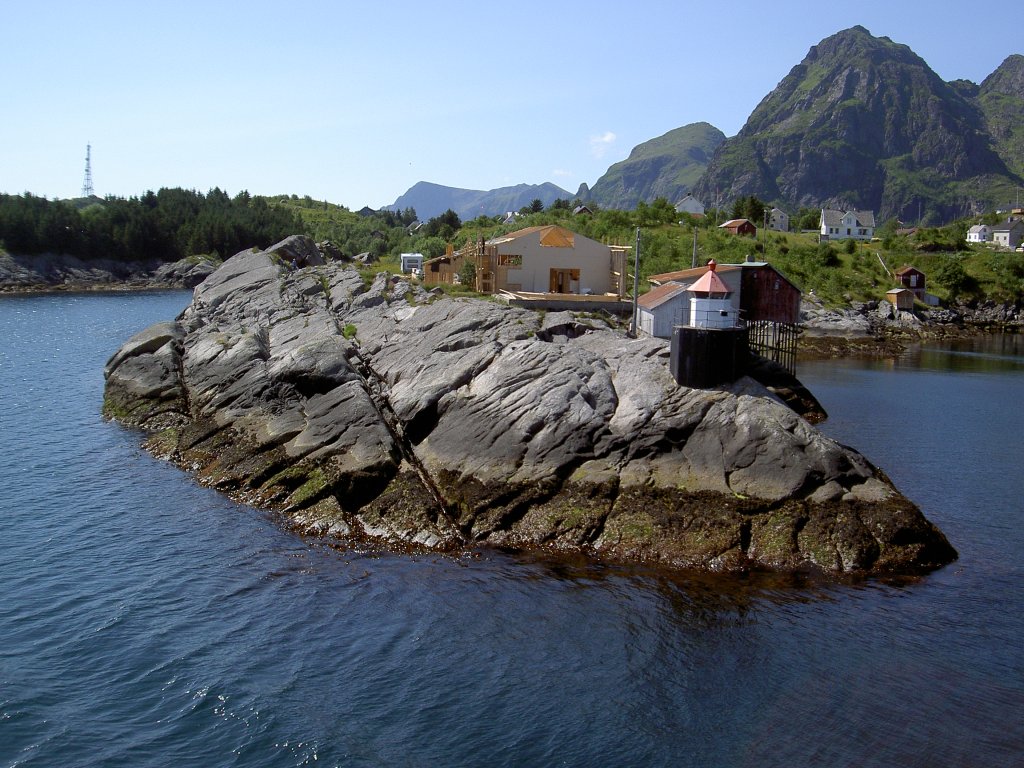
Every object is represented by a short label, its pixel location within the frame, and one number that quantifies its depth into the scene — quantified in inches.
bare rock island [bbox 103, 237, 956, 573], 1056.8
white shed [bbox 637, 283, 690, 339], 1790.1
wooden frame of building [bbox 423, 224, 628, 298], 2161.7
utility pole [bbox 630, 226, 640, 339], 1716.3
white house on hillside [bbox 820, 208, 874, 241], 5418.3
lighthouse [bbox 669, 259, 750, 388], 1240.8
